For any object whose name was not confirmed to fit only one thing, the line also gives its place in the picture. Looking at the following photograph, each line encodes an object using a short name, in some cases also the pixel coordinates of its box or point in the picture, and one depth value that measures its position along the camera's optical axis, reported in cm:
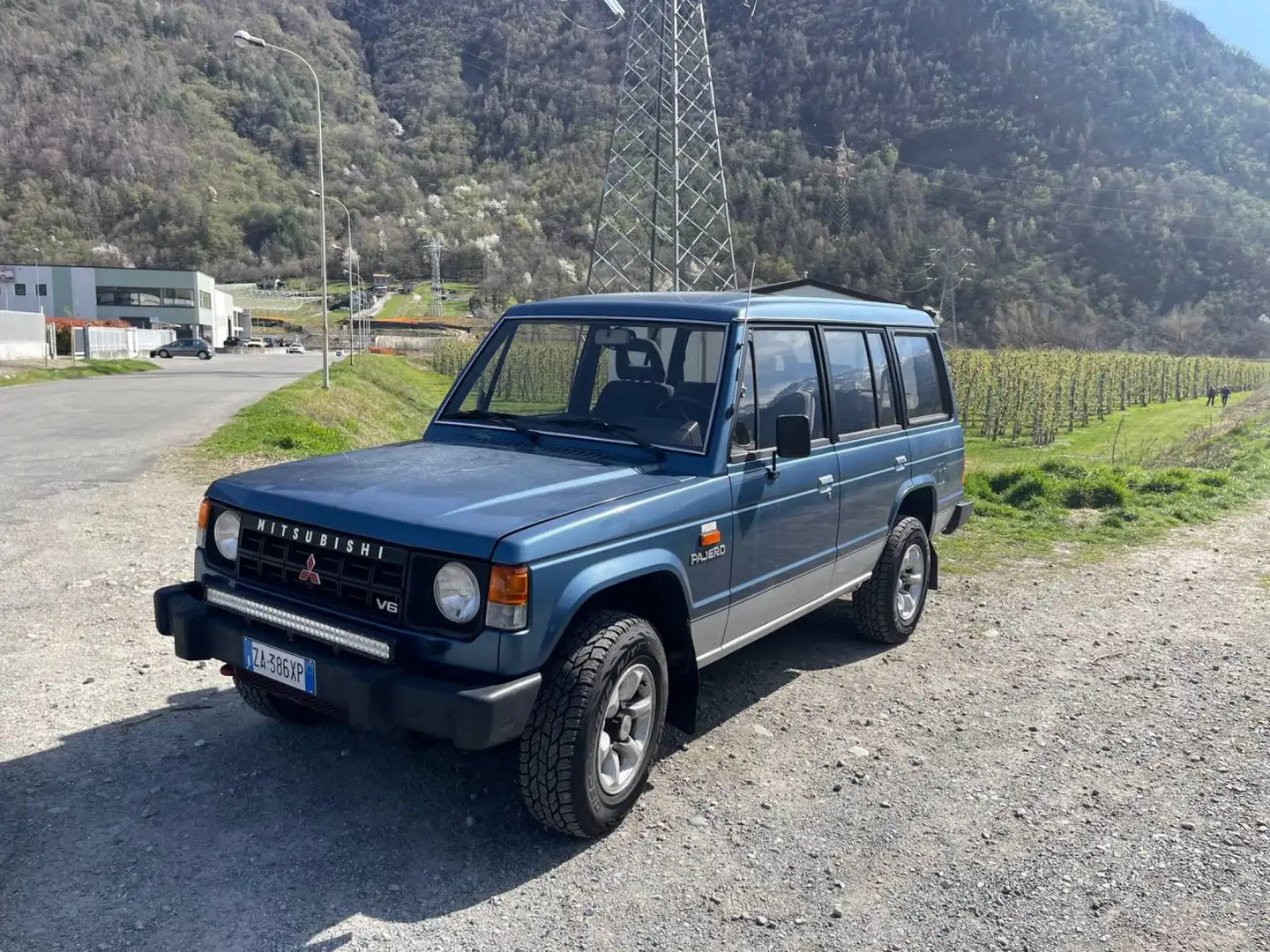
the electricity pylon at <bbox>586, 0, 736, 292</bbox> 2820
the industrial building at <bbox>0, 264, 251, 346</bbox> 8281
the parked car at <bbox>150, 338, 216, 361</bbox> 6250
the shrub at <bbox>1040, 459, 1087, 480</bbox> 1222
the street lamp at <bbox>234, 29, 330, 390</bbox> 2206
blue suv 339
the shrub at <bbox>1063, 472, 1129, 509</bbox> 1121
